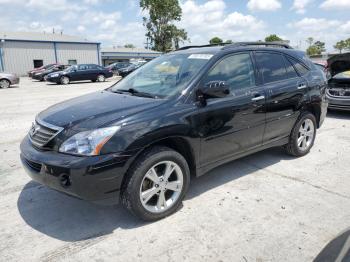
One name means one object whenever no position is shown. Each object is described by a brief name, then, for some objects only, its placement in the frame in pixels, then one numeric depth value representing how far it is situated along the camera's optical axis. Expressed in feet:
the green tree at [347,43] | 254.02
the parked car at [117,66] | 124.98
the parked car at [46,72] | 94.38
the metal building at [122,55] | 197.77
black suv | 9.88
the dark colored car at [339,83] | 27.30
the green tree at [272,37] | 237.86
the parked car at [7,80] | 68.30
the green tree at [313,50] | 270.67
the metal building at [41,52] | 127.85
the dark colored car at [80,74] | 77.97
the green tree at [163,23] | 198.45
